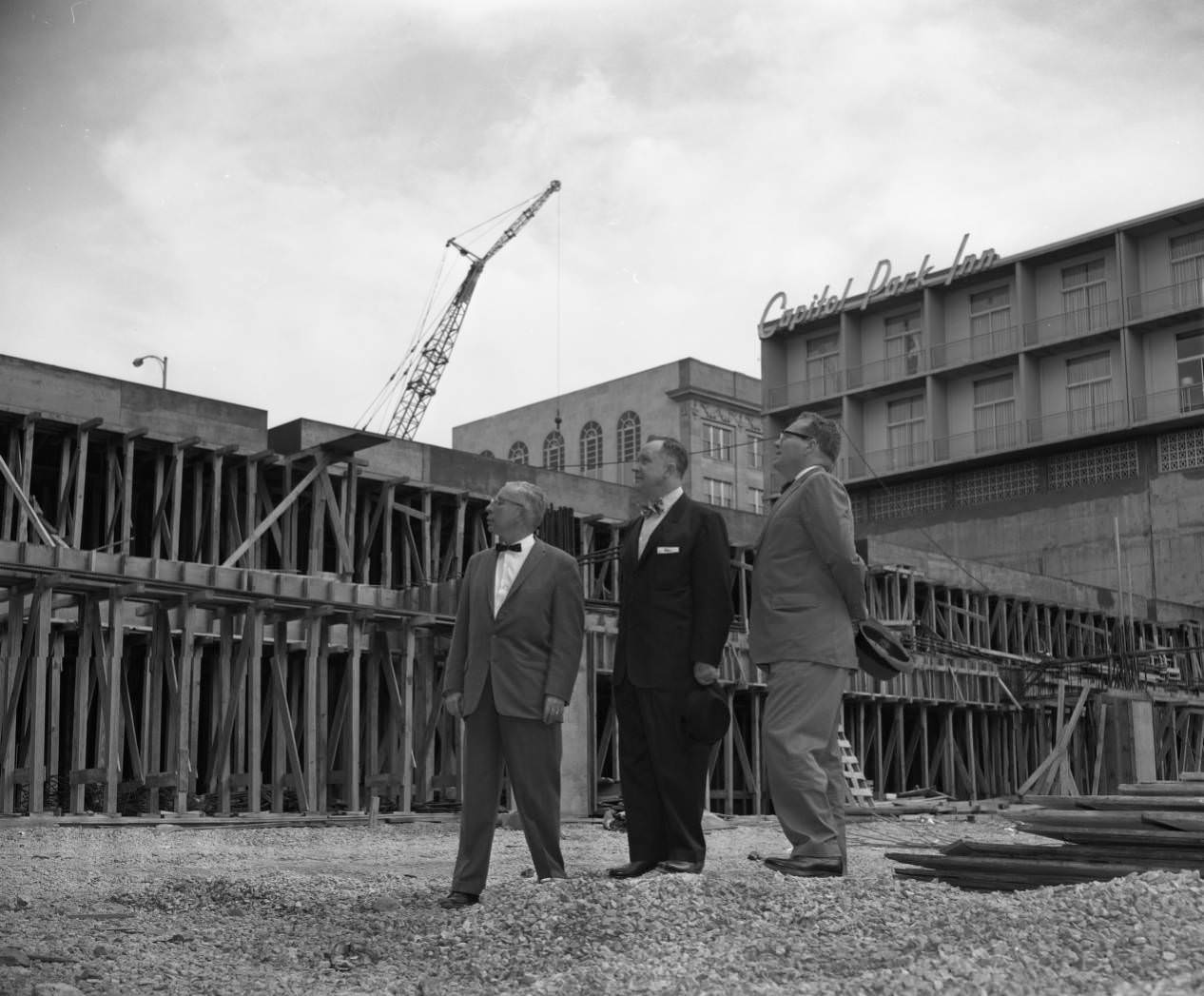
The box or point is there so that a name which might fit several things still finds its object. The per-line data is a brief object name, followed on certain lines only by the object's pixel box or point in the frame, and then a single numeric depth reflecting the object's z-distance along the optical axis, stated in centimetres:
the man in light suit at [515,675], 649
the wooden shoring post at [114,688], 1478
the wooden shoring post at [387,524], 2409
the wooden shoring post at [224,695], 1636
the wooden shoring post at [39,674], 1459
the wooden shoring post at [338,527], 2247
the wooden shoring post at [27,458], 2028
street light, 3606
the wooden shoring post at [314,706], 1677
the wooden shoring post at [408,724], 1697
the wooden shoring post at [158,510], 2109
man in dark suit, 657
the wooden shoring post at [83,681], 1487
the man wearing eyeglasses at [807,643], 626
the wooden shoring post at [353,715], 1741
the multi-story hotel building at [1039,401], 4262
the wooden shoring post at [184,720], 1530
